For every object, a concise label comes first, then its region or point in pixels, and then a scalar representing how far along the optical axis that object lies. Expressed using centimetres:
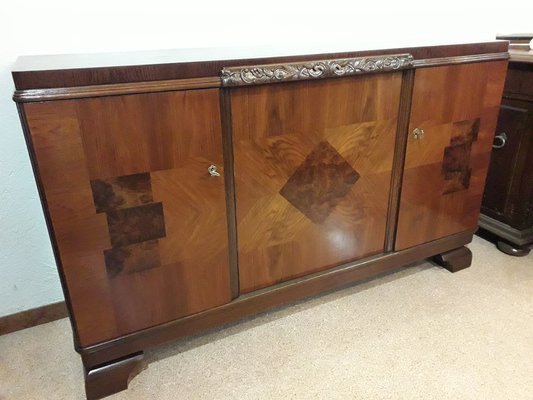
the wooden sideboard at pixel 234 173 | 97
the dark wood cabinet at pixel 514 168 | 164
